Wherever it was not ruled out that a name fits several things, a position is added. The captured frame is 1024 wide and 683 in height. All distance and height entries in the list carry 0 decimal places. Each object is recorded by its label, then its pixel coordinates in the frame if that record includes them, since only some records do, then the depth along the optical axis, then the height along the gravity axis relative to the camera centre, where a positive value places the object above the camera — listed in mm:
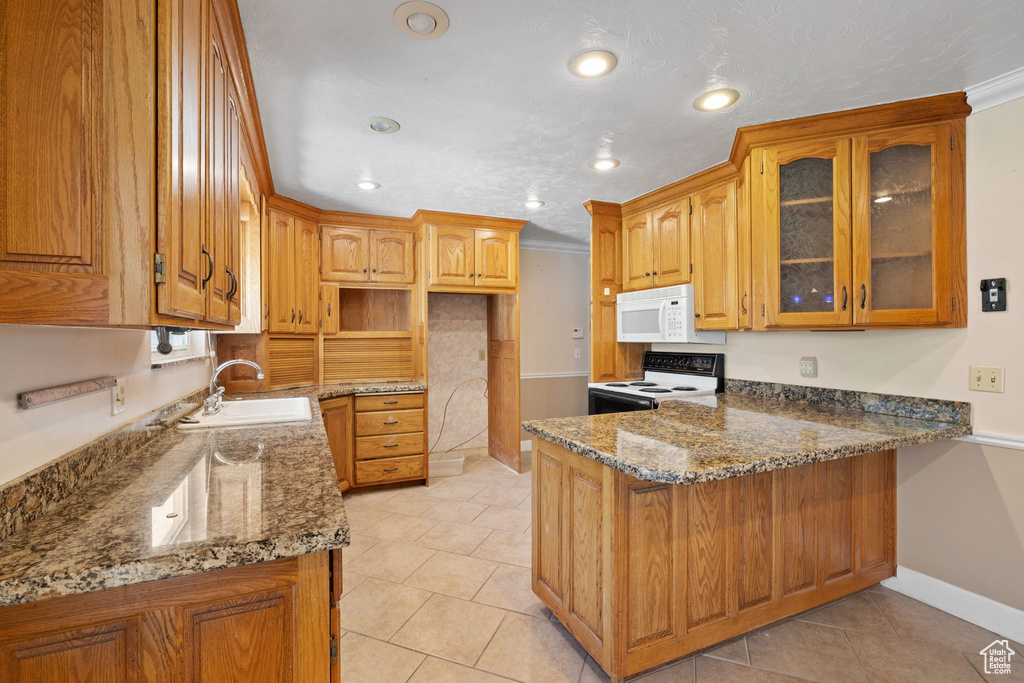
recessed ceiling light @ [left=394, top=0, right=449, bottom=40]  1439 +1056
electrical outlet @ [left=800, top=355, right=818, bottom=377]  2531 -147
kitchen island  1511 -696
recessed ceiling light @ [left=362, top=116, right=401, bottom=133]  2166 +1057
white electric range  3025 -331
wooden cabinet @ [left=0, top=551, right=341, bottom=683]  762 -523
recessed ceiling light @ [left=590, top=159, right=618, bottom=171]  2696 +1068
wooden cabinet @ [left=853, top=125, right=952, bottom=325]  1998 +530
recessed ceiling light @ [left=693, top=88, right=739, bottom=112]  1943 +1060
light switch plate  1891 -169
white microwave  3027 +161
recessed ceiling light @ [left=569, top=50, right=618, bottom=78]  1670 +1051
